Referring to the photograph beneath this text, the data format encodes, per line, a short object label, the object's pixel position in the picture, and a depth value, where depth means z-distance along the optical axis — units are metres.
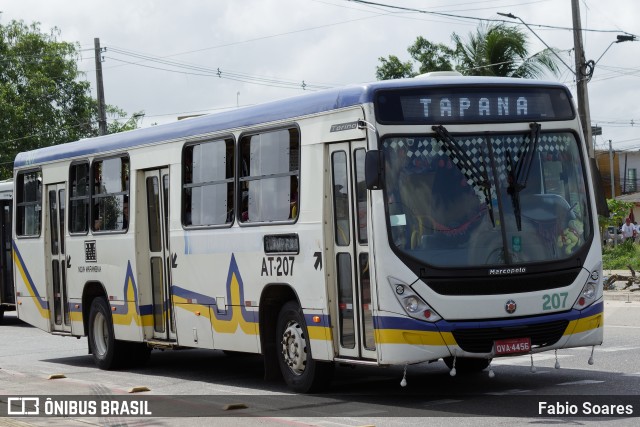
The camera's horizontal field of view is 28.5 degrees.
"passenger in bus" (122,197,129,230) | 17.14
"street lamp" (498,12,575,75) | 30.38
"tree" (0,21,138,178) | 65.94
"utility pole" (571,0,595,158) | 31.27
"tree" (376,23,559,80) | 36.19
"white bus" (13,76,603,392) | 11.78
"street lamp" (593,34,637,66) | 32.97
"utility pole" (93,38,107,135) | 43.81
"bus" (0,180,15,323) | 26.59
